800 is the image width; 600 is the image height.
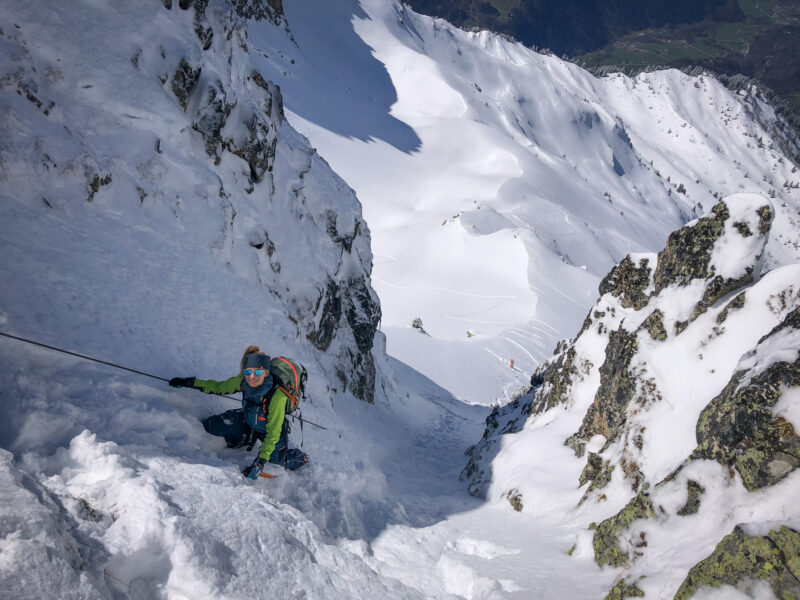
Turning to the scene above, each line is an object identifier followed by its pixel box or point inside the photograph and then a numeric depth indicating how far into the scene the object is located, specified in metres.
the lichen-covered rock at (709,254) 9.70
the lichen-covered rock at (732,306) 9.12
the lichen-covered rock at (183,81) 11.05
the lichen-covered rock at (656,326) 10.30
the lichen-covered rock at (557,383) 13.99
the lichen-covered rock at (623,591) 5.76
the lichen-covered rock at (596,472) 9.12
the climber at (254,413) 6.46
